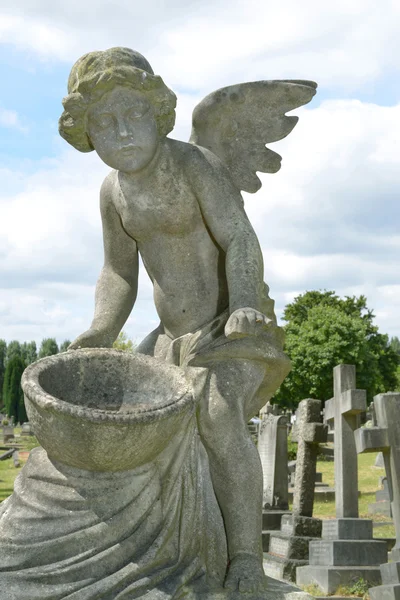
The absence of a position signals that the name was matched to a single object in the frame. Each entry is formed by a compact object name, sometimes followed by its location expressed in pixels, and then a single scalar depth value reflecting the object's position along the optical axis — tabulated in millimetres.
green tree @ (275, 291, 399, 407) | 41969
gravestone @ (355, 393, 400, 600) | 8609
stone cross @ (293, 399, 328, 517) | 11445
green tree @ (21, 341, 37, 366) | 83125
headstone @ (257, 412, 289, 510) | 13750
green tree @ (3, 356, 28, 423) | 67000
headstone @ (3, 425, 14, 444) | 40188
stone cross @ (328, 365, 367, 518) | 10430
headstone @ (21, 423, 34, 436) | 40203
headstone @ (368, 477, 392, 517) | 15234
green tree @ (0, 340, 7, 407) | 81312
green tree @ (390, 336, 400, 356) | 105856
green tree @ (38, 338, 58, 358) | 76562
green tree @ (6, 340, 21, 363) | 84281
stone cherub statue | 4039
